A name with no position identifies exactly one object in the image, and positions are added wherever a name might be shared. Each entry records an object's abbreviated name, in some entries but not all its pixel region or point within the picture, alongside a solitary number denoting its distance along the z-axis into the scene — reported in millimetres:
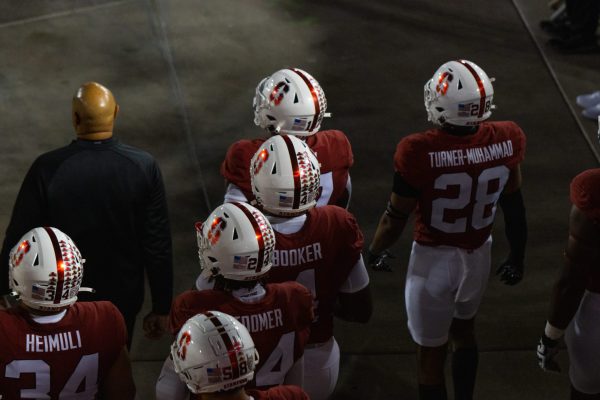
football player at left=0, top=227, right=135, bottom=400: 9227
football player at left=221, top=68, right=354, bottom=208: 12266
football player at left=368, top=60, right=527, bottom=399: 12031
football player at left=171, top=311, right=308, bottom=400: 8156
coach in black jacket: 11406
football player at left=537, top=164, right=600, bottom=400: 10961
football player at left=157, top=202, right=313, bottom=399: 9234
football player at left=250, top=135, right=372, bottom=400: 10336
